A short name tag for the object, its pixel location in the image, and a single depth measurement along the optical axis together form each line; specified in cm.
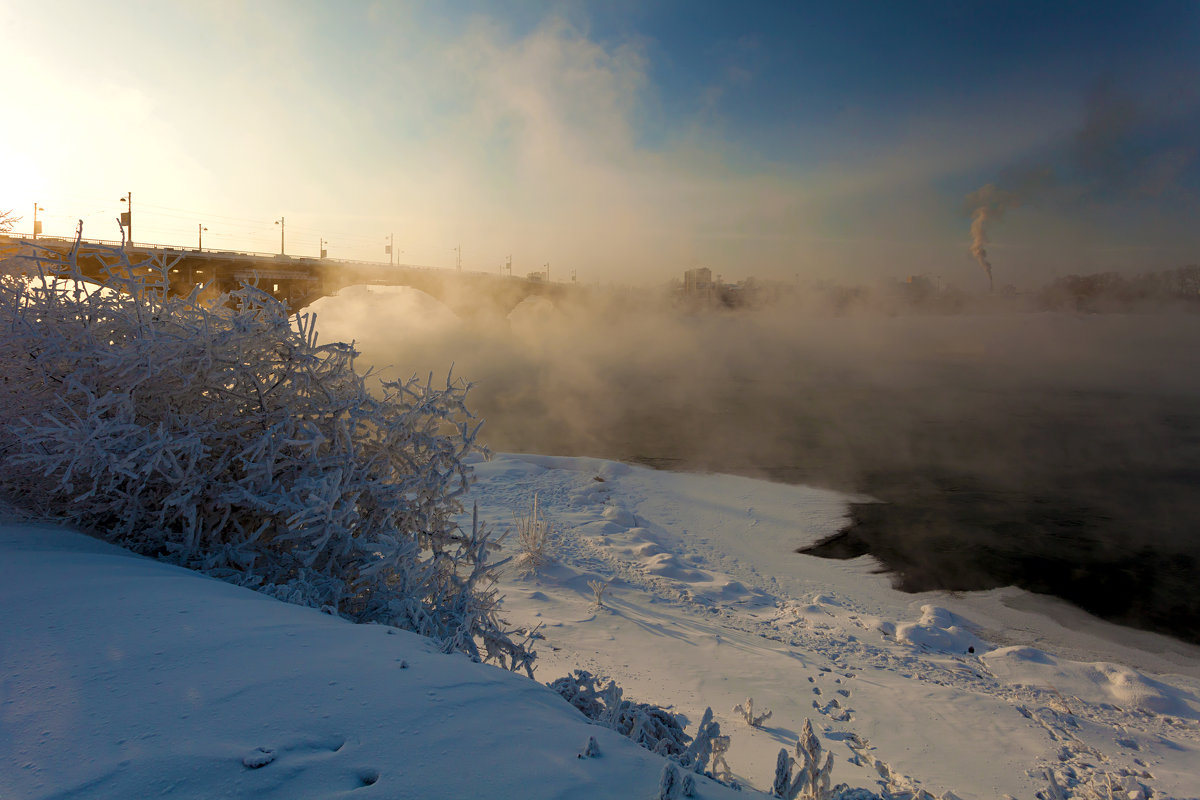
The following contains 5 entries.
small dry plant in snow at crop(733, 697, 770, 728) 455
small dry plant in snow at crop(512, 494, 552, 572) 874
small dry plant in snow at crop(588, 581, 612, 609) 753
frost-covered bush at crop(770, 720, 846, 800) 212
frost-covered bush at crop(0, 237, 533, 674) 344
